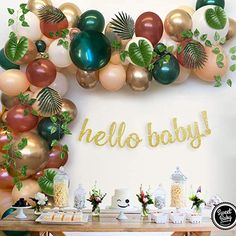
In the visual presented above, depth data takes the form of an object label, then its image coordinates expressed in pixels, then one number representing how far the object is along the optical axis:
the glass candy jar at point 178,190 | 2.47
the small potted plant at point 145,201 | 2.47
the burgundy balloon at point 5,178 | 3.03
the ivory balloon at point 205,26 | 2.91
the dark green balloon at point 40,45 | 3.04
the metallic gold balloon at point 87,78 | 3.04
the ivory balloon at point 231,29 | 3.09
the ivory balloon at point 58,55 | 2.93
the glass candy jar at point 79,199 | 2.56
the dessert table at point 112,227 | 2.24
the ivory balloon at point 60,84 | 3.07
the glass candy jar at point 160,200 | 2.52
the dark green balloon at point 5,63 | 3.15
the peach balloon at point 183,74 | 3.07
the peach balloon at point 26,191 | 2.92
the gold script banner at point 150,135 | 3.23
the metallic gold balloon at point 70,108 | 3.07
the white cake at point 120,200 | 2.51
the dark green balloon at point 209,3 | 3.06
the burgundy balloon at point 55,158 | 3.02
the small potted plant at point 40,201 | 2.50
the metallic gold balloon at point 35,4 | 3.03
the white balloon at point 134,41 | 2.89
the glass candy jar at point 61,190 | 2.56
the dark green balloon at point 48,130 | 3.00
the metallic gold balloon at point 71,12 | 3.06
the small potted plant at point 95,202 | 2.50
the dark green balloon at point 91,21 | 2.99
